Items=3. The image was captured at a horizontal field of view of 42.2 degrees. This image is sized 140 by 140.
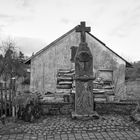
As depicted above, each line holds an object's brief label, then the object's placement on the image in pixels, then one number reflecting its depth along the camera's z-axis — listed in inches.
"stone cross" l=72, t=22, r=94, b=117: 273.0
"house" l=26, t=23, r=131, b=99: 545.0
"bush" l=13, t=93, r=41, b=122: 257.9
